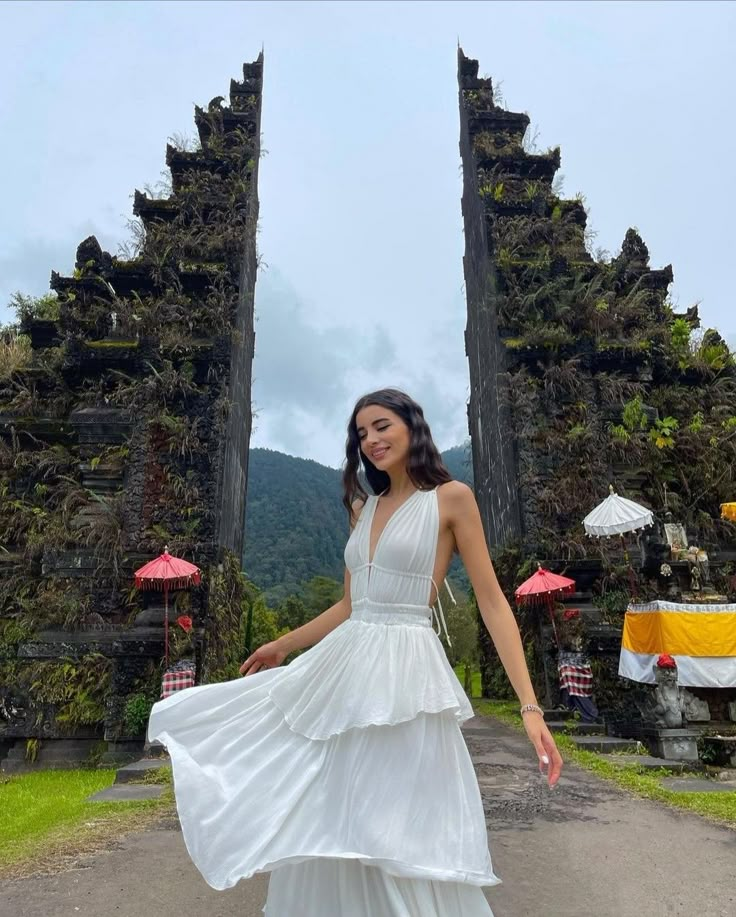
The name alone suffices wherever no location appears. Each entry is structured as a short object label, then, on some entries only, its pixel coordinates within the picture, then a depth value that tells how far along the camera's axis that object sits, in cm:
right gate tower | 1093
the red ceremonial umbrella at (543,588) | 938
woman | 173
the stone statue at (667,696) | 708
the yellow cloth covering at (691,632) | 718
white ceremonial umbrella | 879
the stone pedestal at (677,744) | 691
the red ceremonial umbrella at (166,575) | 849
